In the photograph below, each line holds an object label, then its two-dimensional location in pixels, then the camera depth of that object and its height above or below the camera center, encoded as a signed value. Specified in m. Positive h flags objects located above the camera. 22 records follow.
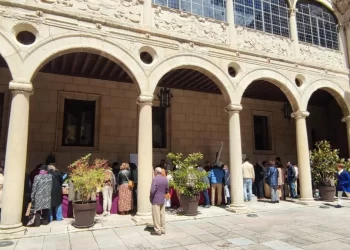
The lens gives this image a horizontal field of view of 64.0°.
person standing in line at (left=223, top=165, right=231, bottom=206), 10.38 -0.67
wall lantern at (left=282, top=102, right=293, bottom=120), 15.11 +3.11
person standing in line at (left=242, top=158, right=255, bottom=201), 10.84 -0.36
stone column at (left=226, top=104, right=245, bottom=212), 9.18 +0.24
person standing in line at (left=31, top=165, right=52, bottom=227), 7.21 -0.67
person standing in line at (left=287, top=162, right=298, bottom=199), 11.40 -0.44
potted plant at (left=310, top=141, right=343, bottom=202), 10.93 -0.09
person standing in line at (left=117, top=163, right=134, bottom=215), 8.72 -0.62
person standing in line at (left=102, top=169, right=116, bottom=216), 8.63 -0.66
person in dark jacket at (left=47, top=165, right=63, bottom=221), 7.62 -0.65
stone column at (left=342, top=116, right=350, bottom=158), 12.23 +2.06
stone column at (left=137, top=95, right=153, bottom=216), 7.91 +0.42
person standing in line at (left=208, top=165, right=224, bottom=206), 10.12 -0.40
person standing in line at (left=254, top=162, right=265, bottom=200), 11.91 -0.52
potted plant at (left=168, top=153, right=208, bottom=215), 8.46 -0.45
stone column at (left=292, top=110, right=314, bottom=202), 10.52 +0.23
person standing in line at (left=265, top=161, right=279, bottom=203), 10.65 -0.47
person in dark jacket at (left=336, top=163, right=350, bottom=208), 9.77 -0.53
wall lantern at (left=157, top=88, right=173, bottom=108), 12.43 +3.18
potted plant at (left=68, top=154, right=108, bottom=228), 6.98 -0.47
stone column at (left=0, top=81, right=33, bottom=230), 6.54 +0.31
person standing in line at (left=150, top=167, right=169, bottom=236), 6.45 -0.74
